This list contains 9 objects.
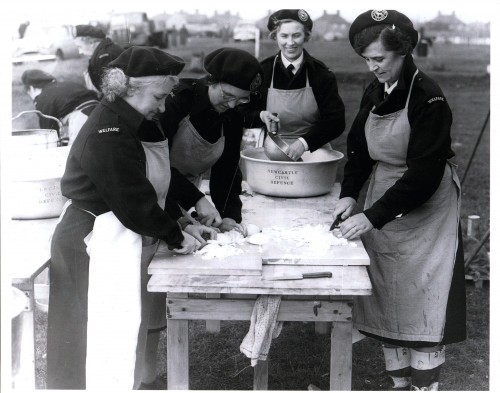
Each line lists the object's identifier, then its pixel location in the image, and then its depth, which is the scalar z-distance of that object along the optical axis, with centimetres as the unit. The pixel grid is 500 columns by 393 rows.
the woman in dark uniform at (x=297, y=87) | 362
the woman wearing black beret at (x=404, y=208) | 260
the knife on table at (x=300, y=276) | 231
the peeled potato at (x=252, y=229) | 274
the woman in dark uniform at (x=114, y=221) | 231
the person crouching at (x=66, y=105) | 434
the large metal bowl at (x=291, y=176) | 321
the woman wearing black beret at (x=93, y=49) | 409
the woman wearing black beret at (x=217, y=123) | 263
